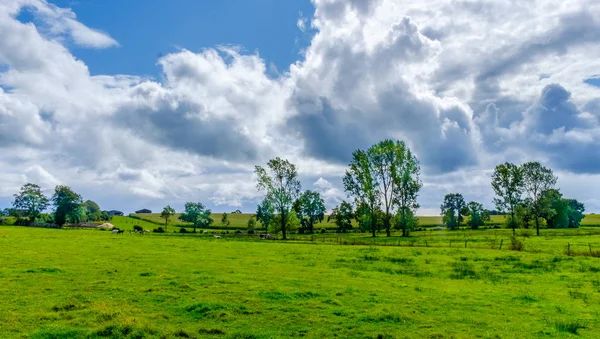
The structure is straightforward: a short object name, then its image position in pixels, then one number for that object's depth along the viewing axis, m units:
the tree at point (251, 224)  181.62
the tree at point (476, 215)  179.25
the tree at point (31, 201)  172.12
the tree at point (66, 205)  149.50
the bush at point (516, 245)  52.53
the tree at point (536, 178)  115.50
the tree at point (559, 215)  155.50
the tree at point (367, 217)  108.63
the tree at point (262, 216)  164.25
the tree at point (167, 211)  188.62
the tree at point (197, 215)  189.62
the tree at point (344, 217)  153.38
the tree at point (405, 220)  101.38
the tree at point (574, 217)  169.12
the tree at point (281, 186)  103.44
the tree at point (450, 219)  192.88
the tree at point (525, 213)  112.12
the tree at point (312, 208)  168.12
